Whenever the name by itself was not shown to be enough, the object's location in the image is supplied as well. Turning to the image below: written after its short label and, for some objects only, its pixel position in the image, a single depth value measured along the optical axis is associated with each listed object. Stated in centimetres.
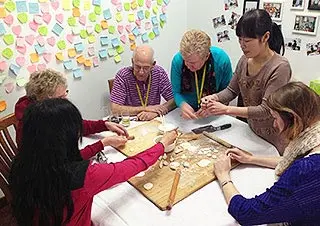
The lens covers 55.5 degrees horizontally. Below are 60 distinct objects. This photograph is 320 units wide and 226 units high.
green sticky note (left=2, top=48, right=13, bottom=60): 200
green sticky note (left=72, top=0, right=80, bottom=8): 227
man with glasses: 207
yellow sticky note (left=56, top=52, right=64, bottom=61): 228
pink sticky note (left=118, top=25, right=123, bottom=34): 262
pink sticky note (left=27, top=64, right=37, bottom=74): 214
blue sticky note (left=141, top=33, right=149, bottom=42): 282
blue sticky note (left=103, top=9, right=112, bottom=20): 248
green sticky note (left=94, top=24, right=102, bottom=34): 246
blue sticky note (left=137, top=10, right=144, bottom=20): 272
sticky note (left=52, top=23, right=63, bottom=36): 221
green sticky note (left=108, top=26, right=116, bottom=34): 255
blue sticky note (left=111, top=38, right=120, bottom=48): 261
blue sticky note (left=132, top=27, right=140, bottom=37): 273
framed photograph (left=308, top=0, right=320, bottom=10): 221
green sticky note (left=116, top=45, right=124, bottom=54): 267
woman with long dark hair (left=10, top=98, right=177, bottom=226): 100
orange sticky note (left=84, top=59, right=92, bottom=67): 248
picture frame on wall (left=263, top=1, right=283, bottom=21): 244
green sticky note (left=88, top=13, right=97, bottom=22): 240
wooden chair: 163
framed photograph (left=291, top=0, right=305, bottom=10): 230
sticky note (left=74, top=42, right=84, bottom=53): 237
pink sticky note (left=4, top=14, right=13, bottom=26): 196
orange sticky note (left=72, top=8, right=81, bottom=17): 229
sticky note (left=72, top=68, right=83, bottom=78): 242
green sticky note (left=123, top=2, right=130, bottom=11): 260
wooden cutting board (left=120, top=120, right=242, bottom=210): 119
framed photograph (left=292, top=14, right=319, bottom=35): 226
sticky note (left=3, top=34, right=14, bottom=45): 198
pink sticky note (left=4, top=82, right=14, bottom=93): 206
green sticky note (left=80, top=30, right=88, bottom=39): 238
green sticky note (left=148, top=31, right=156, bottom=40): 288
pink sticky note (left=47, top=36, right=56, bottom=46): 220
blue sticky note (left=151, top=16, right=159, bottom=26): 285
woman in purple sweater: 88
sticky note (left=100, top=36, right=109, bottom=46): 253
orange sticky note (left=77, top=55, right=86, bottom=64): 242
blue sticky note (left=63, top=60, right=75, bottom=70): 234
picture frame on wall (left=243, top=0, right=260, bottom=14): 259
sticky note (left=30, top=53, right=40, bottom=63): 214
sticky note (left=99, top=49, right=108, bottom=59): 255
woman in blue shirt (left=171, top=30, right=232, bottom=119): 190
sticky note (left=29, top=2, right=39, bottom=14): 205
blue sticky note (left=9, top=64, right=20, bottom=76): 205
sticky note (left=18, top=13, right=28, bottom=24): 202
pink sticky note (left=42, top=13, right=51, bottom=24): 213
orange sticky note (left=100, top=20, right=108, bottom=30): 249
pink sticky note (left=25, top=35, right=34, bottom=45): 208
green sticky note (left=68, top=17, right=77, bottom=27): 228
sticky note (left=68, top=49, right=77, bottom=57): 234
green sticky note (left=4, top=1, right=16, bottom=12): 194
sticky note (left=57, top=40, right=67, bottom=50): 226
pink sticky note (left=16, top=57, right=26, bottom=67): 207
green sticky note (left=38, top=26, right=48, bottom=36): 213
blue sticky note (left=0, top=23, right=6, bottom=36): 194
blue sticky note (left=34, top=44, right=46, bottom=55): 214
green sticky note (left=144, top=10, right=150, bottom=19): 278
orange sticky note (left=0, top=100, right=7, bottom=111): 206
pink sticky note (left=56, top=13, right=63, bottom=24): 221
